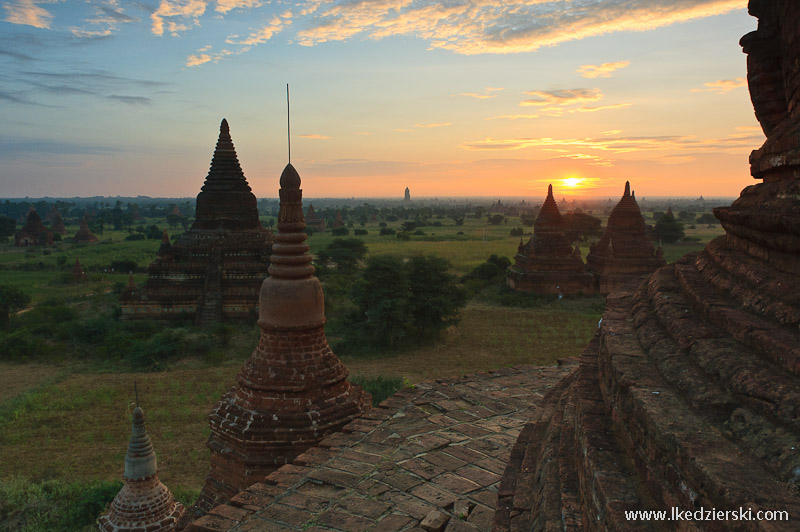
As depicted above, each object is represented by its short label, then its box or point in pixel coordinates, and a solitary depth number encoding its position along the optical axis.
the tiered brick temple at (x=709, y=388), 1.52
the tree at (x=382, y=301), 17.06
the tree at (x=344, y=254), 33.00
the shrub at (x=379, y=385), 11.95
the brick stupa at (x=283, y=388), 5.32
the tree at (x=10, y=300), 19.97
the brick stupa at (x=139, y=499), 6.05
